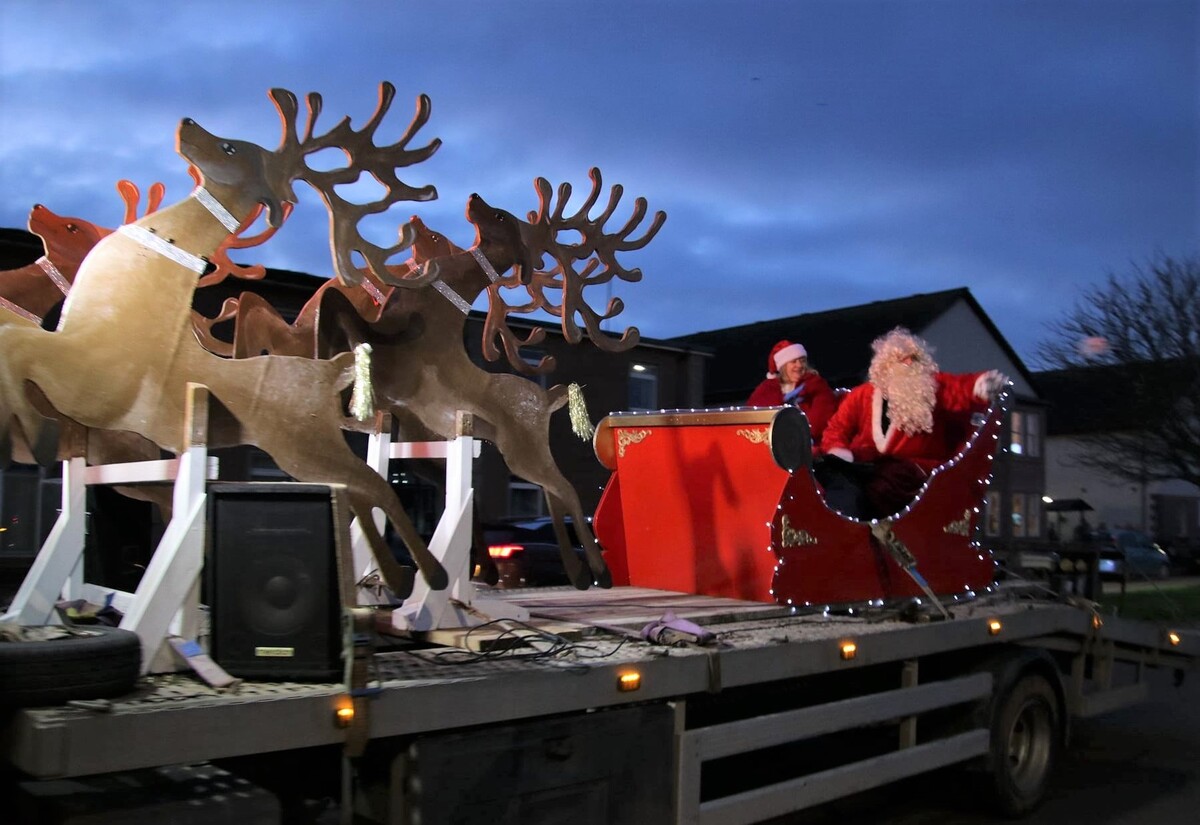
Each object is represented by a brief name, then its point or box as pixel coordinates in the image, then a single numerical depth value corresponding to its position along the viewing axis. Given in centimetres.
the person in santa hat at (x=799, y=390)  702
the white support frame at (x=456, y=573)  436
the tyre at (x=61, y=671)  283
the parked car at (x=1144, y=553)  2589
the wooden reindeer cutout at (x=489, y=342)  494
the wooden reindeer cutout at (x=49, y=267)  483
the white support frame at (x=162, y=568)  346
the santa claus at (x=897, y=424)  641
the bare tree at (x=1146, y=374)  2166
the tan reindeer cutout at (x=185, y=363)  379
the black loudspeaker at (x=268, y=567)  333
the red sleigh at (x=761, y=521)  549
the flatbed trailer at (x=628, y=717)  293
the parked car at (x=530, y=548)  1066
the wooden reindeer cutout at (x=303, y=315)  525
